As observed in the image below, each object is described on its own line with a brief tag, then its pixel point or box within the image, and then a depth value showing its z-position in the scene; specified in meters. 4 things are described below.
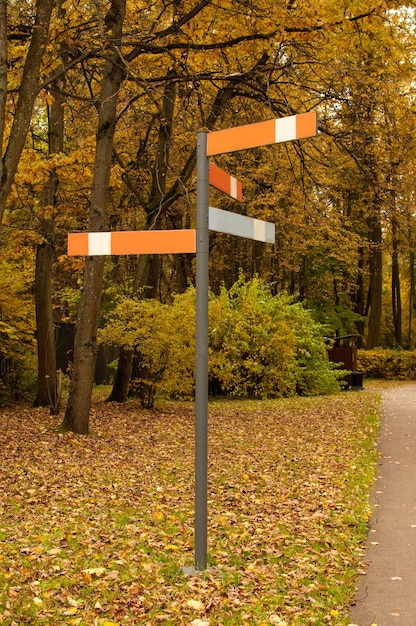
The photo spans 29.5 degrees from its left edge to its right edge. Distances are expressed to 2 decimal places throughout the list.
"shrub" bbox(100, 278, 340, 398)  15.73
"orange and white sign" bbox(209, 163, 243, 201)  5.04
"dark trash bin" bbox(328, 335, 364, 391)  25.94
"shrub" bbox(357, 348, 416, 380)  32.84
